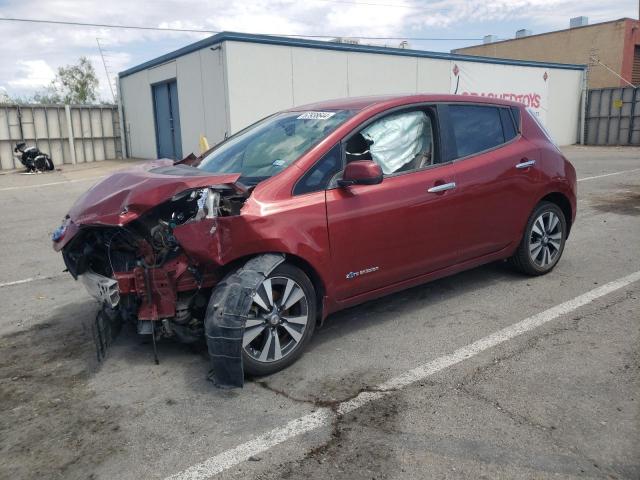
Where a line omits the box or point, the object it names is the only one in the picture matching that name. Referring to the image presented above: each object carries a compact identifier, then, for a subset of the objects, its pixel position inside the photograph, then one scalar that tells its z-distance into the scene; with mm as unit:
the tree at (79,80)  38562
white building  16078
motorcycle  19688
